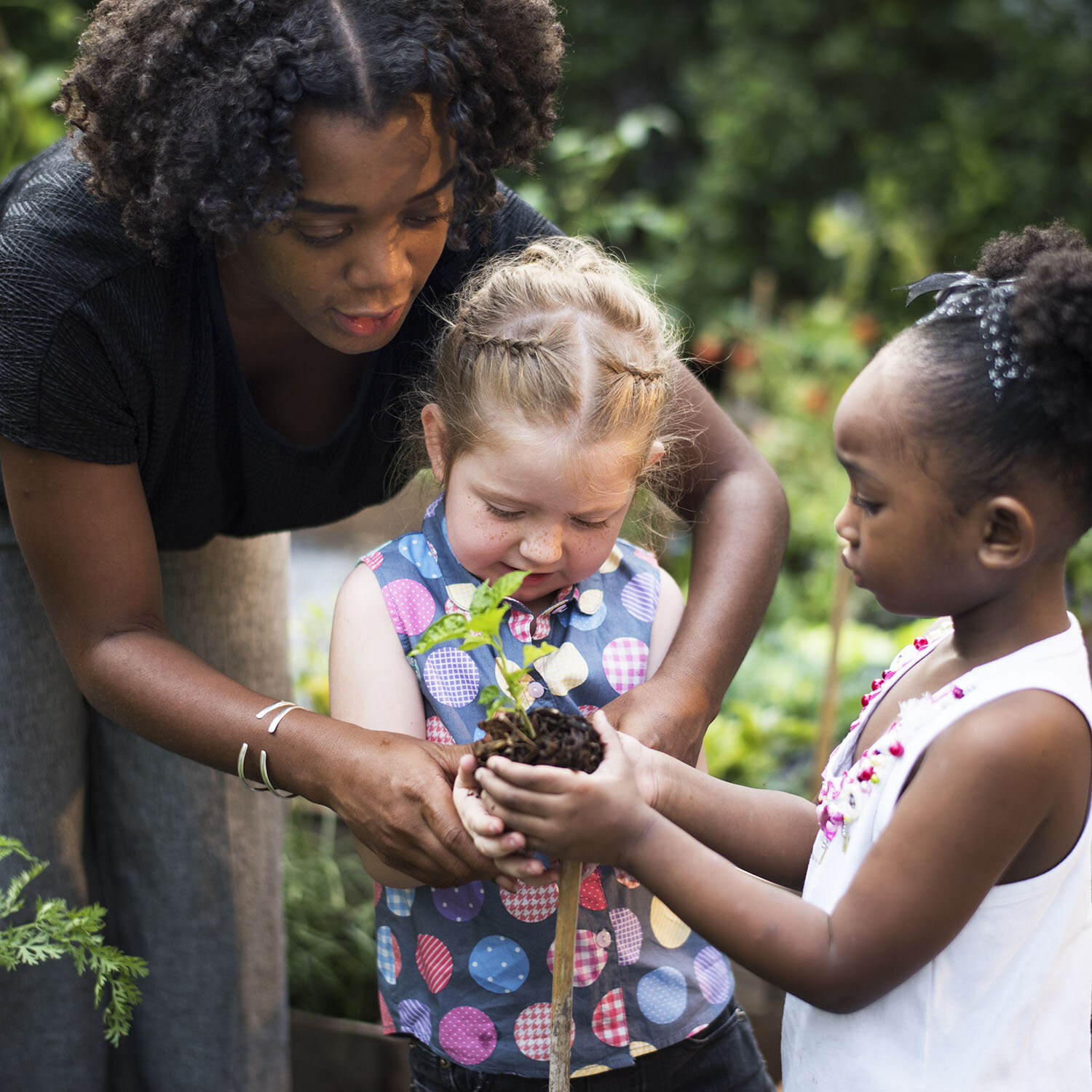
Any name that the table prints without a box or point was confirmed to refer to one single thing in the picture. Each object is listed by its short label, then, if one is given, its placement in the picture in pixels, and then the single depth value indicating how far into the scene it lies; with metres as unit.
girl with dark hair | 1.22
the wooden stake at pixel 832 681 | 3.02
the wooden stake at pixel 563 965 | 1.31
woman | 1.50
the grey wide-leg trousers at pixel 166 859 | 2.03
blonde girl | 1.62
